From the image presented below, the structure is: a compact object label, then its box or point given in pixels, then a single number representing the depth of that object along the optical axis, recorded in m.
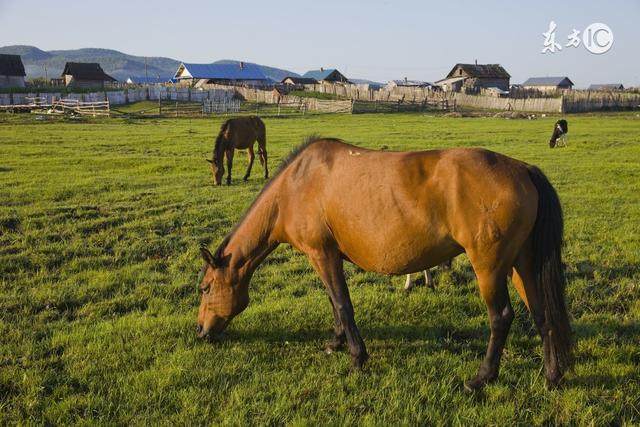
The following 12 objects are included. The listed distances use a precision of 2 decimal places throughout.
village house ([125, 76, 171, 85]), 154.50
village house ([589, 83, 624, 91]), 115.77
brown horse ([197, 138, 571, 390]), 4.10
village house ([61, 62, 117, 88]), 85.59
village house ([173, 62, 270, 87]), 93.12
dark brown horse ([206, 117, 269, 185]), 14.65
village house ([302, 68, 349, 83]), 104.06
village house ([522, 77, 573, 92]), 100.88
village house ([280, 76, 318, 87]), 97.75
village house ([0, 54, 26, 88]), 72.40
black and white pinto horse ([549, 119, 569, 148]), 22.95
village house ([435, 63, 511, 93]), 83.88
